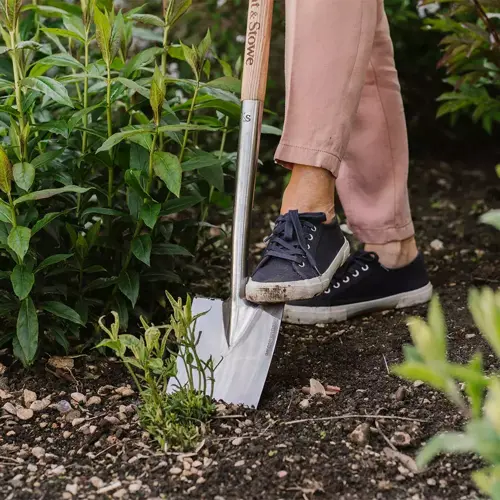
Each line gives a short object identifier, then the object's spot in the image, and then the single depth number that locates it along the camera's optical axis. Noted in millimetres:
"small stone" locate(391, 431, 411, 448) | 2905
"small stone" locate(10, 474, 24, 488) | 2845
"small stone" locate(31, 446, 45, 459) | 2942
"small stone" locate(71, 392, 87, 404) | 3095
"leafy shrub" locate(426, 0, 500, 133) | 3553
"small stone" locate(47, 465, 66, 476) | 2879
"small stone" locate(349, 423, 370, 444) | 2909
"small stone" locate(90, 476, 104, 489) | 2840
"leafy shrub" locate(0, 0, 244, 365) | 3074
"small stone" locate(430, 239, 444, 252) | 3913
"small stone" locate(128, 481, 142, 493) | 2823
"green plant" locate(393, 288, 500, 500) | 2506
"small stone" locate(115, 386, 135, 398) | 3109
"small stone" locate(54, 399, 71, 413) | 3066
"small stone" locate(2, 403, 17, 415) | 3054
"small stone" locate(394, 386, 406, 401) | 3038
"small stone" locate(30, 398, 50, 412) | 3067
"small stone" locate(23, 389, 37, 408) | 3081
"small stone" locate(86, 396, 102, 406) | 3091
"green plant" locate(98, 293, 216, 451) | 2897
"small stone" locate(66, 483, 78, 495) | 2826
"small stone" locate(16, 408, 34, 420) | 3041
